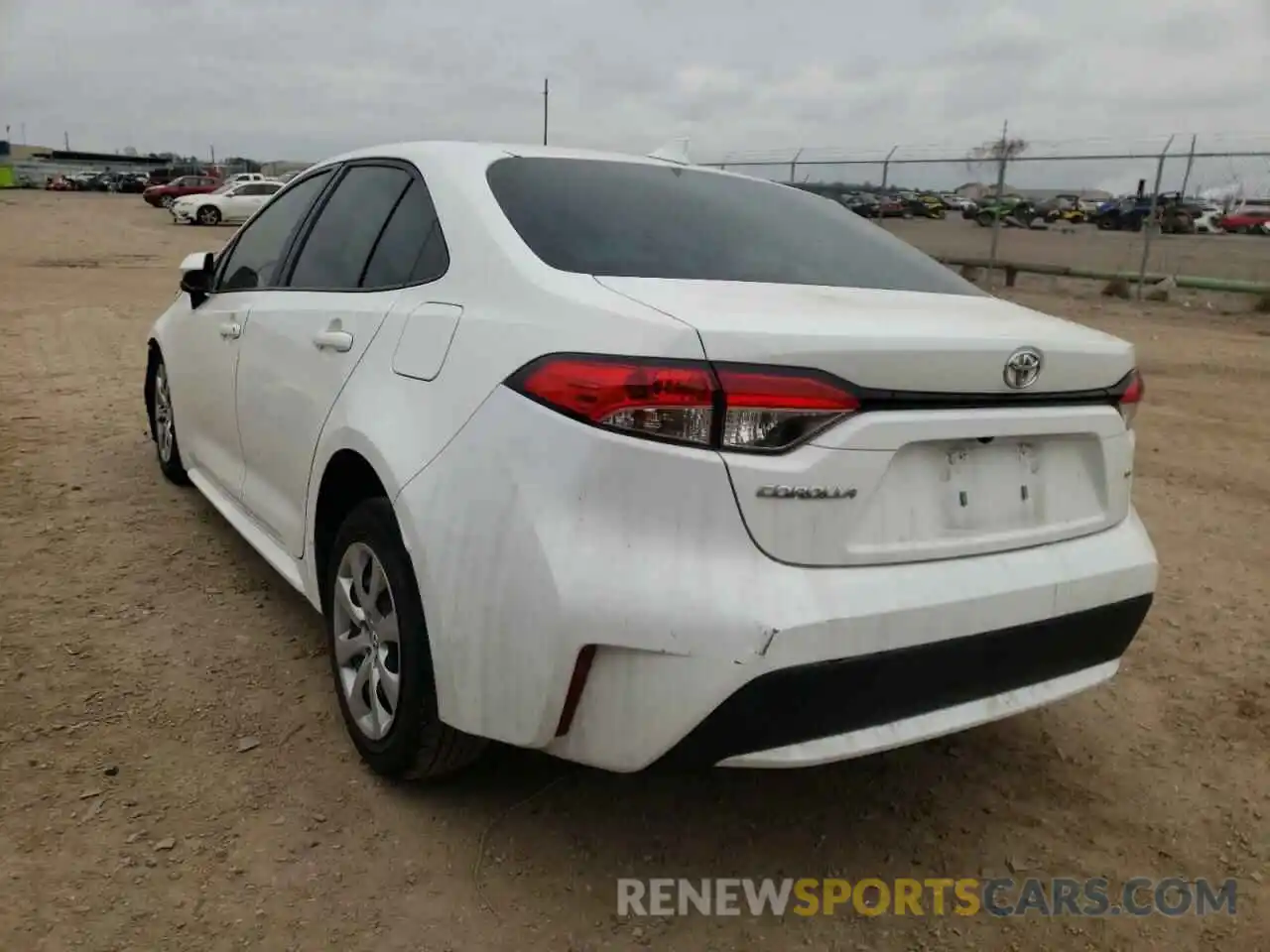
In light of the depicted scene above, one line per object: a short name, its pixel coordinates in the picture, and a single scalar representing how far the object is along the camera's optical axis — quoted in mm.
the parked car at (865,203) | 18953
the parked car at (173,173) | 59438
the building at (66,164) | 76088
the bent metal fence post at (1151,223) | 13945
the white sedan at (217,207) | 31453
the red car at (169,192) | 42969
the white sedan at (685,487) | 1868
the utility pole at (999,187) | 15508
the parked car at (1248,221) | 20688
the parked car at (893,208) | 19078
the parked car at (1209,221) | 19047
